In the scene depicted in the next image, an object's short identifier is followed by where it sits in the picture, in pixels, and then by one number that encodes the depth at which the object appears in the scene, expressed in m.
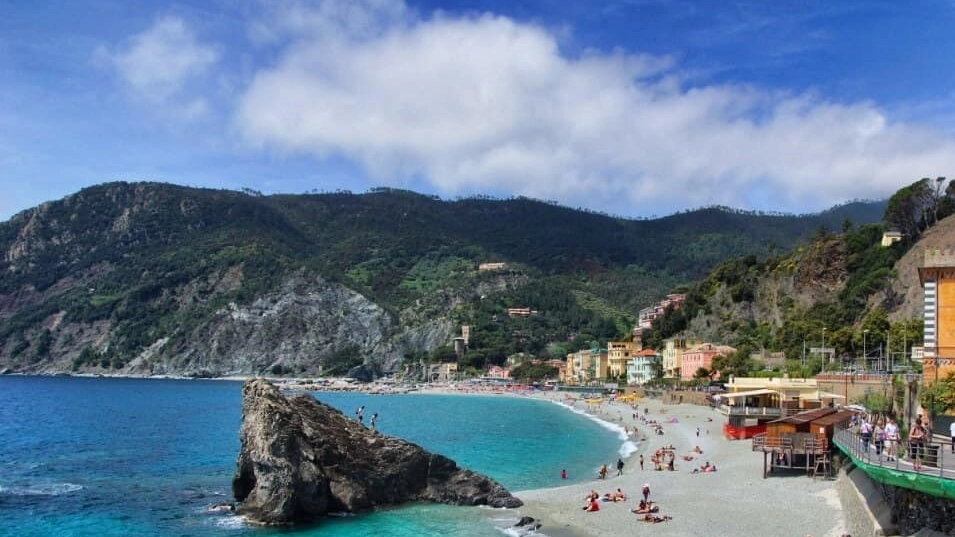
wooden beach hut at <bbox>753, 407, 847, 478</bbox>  29.19
